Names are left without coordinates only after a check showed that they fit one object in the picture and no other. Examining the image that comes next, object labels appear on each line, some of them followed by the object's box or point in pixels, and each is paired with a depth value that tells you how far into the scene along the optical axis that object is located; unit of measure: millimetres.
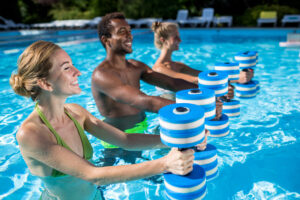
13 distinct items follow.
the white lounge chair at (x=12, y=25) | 23264
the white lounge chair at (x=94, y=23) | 21109
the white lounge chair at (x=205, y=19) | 19625
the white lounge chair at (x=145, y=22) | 20609
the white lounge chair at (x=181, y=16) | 20188
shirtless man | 2820
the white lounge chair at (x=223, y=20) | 19302
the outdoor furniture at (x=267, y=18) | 18000
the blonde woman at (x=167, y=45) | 4742
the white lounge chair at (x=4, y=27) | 22666
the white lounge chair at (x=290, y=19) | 17403
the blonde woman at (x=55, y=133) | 1749
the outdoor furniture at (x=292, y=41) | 11633
